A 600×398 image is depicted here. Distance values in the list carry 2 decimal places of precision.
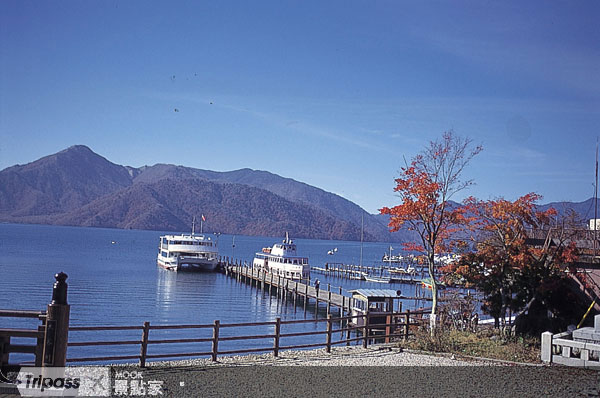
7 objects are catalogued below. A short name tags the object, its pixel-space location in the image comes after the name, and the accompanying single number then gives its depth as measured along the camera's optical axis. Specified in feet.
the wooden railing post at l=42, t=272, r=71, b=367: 29.01
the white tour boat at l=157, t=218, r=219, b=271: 243.60
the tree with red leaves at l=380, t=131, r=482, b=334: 63.77
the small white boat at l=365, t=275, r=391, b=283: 246.72
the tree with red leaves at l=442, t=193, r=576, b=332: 60.95
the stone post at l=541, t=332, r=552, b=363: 49.03
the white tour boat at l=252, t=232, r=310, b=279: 212.21
